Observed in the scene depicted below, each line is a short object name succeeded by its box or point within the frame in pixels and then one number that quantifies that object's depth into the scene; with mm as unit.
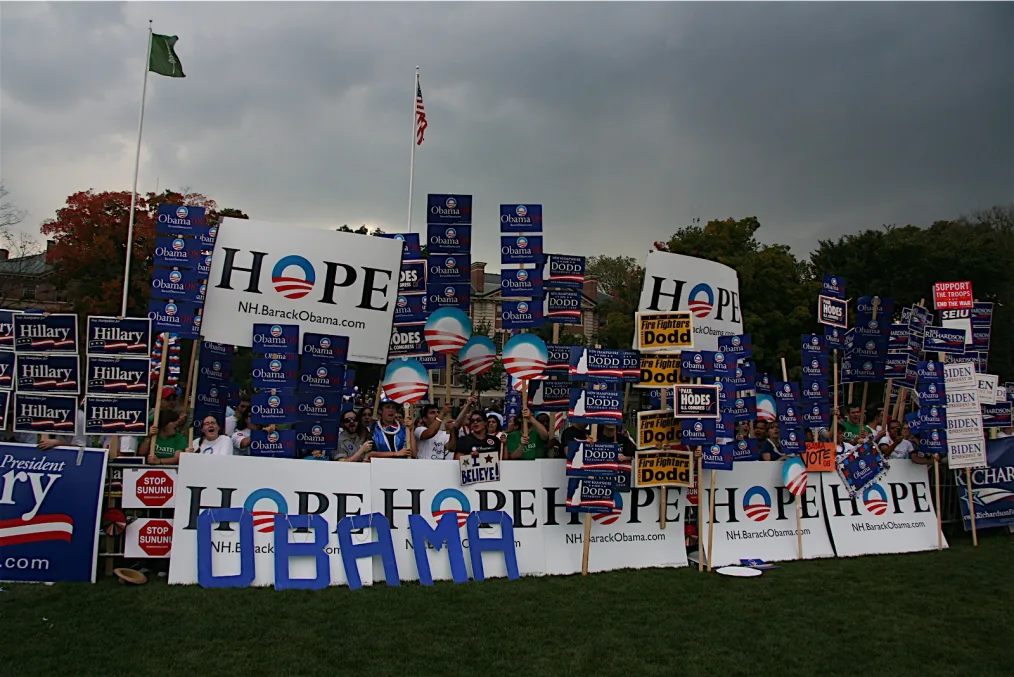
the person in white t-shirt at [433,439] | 10617
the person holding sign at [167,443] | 9602
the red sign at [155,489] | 9133
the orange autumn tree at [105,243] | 39469
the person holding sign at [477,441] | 10203
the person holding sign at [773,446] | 12693
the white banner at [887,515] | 12359
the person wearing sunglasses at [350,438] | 10635
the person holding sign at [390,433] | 10422
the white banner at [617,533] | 10289
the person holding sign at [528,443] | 10773
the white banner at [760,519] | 11312
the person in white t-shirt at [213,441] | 9641
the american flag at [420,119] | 20000
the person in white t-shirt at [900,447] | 13734
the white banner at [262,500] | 8758
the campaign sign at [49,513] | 8742
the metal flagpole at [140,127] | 16381
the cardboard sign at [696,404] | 10586
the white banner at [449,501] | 9469
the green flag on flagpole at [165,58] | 16438
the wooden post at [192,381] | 11430
